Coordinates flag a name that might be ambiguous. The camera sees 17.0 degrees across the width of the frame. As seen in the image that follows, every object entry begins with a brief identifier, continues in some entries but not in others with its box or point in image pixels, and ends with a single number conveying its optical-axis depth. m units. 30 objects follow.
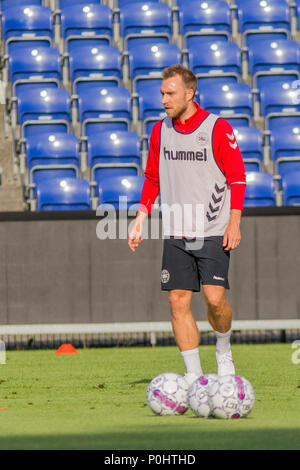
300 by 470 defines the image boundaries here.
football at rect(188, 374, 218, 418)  6.07
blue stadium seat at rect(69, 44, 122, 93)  15.57
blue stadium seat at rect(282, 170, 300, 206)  13.24
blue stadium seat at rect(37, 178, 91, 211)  12.77
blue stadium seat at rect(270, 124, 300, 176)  14.35
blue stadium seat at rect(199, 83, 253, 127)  14.71
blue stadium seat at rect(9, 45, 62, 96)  15.39
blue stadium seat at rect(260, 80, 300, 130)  15.16
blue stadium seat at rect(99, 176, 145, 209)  12.79
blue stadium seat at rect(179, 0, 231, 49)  16.66
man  6.94
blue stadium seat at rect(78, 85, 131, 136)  14.64
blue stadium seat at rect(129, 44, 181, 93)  15.71
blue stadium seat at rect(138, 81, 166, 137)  14.81
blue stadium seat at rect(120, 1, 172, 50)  16.52
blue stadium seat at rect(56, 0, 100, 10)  17.06
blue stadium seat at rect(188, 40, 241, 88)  15.76
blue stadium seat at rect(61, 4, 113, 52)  16.28
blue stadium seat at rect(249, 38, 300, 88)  16.06
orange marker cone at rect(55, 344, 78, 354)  11.54
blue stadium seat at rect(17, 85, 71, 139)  14.57
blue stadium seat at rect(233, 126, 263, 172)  13.93
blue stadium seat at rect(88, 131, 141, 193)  13.82
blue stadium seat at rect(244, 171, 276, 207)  13.09
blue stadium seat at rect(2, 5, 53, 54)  16.22
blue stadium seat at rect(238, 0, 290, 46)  16.78
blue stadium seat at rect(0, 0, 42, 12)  16.69
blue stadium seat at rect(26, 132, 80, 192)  13.47
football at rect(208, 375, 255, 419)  5.98
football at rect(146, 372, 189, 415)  6.23
